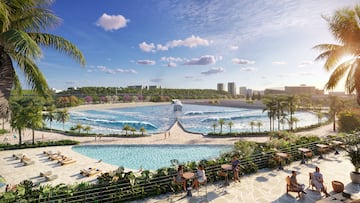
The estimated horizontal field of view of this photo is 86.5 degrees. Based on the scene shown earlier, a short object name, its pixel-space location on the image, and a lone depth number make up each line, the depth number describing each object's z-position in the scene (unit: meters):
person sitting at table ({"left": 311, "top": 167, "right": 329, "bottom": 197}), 7.15
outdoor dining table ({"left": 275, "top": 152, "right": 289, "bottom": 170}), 9.85
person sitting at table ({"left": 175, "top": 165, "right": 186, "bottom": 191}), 7.64
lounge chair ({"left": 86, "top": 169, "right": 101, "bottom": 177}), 13.04
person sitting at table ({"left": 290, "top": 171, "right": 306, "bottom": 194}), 6.99
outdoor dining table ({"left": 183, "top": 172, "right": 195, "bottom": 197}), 7.51
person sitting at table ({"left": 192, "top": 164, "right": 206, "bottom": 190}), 7.68
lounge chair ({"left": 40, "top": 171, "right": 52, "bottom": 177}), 12.58
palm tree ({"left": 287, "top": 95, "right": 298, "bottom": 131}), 29.19
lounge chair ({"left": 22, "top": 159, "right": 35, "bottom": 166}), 14.85
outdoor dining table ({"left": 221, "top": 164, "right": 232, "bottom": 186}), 8.35
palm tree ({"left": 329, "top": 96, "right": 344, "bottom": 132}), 31.12
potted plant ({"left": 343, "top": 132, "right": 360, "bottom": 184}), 7.86
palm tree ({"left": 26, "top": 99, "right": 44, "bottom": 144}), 19.48
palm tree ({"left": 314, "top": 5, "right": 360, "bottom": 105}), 7.86
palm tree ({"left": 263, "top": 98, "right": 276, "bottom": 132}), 28.04
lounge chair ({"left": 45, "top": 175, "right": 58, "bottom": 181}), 12.22
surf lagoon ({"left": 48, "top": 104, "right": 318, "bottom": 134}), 35.53
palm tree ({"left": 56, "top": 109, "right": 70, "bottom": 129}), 31.12
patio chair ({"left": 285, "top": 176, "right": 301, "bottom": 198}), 7.09
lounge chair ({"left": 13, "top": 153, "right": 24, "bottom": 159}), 15.96
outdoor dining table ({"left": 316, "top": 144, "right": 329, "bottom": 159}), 11.38
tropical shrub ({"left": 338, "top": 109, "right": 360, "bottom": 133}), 24.44
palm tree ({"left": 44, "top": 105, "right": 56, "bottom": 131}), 28.17
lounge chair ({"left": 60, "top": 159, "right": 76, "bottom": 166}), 15.08
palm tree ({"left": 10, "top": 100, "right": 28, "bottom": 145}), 19.14
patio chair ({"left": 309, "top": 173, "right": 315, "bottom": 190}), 7.47
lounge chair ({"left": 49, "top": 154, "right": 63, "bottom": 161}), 15.90
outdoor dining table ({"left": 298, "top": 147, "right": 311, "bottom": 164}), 10.65
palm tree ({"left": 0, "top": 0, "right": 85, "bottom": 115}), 4.88
